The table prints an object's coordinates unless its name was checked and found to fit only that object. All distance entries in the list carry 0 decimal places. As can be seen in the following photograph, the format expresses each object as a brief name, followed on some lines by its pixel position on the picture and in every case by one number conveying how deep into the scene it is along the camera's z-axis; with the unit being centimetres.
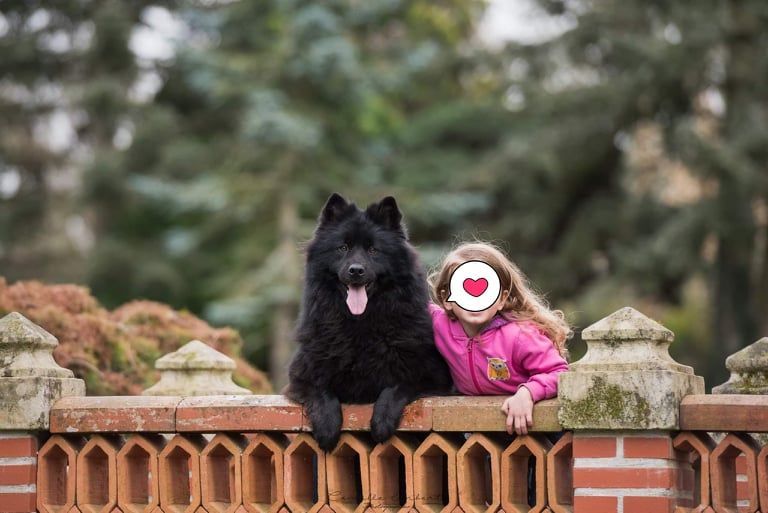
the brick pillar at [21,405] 1061
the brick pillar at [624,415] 873
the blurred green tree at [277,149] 4162
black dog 981
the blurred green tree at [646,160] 3416
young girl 966
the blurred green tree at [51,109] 4831
